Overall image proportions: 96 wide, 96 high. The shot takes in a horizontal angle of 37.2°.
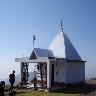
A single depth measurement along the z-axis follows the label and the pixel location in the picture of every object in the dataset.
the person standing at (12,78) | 11.55
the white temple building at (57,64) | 14.76
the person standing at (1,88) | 8.17
